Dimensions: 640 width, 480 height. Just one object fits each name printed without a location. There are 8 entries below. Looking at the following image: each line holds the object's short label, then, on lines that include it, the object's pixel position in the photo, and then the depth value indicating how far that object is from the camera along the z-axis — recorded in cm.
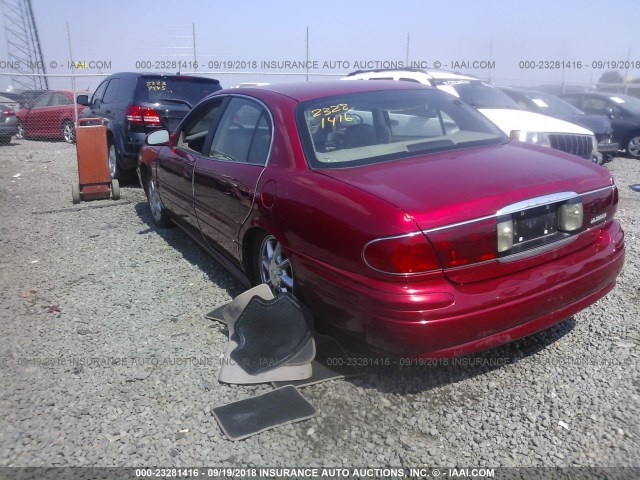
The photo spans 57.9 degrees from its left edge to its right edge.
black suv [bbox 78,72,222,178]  842
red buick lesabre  273
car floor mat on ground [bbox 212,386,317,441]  281
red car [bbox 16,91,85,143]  1593
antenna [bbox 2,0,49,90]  1745
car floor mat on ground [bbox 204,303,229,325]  401
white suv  776
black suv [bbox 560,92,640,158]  1269
